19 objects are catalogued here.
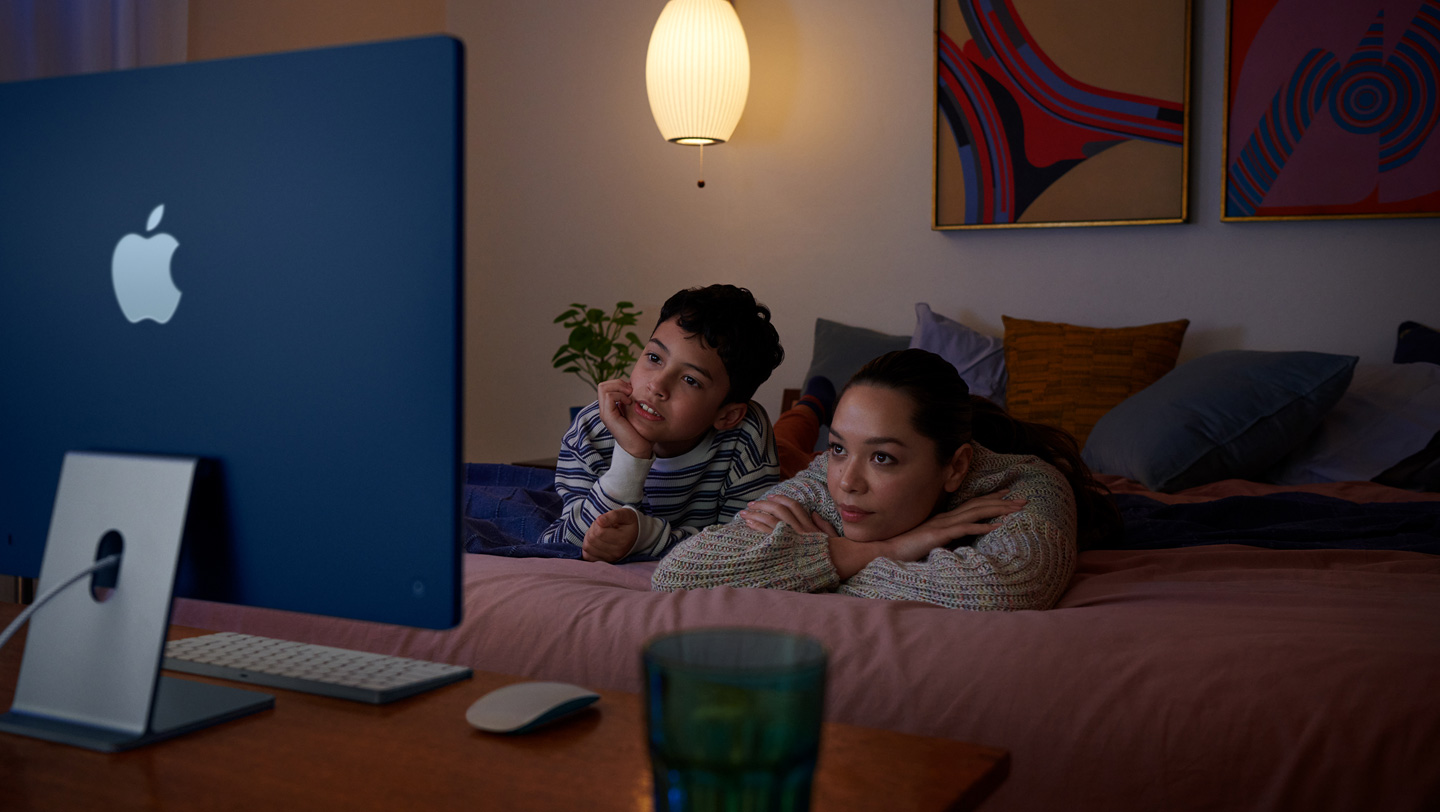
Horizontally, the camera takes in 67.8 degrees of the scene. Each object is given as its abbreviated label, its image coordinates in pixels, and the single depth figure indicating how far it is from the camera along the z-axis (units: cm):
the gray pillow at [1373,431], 227
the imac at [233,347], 65
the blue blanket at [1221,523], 163
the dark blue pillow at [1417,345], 257
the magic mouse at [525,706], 66
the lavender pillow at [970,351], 294
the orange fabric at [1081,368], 272
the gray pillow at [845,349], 302
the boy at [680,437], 169
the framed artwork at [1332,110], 274
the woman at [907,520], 129
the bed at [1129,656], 92
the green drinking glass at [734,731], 44
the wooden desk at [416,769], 57
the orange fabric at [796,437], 220
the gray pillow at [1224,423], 228
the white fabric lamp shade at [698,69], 327
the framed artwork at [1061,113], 299
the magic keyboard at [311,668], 75
